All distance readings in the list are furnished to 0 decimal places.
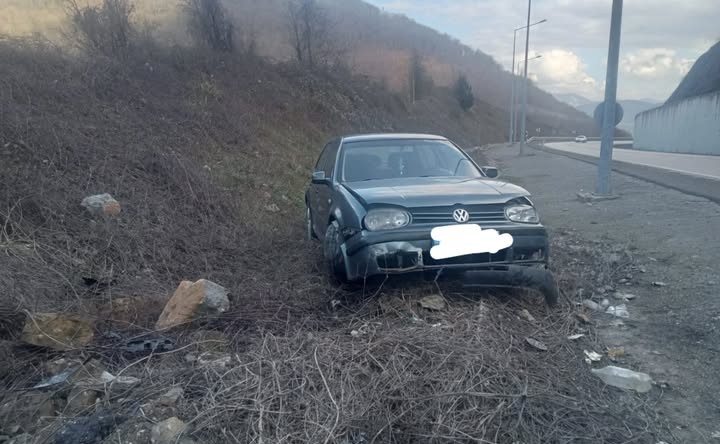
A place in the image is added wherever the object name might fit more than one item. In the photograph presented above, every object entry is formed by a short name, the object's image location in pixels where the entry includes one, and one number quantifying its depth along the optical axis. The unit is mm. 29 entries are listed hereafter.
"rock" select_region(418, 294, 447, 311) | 4164
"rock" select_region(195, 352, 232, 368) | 3446
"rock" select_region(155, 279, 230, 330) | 4090
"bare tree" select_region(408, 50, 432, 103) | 46438
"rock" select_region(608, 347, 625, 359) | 3827
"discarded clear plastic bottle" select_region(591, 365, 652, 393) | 3322
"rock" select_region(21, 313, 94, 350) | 3695
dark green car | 4078
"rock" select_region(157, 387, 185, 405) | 2971
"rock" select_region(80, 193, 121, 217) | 6711
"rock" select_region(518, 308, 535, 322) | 4203
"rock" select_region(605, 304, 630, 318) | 4605
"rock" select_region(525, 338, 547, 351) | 3715
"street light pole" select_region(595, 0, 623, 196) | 10969
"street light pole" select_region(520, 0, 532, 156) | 33344
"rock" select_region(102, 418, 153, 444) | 2654
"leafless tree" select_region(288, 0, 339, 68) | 25062
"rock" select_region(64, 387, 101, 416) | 2984
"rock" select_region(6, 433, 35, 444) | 2726
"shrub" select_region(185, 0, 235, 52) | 18688
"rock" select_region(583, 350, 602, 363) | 3764
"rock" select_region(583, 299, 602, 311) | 4770
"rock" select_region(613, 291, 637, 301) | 5004
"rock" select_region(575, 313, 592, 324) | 4402
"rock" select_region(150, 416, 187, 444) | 2643
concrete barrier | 30062
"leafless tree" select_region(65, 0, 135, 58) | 14500
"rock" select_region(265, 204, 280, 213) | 10095
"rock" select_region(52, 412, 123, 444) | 2674
